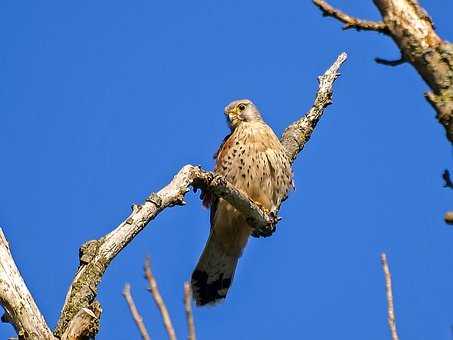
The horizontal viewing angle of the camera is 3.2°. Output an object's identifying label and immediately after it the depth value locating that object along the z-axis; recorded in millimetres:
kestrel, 12294
